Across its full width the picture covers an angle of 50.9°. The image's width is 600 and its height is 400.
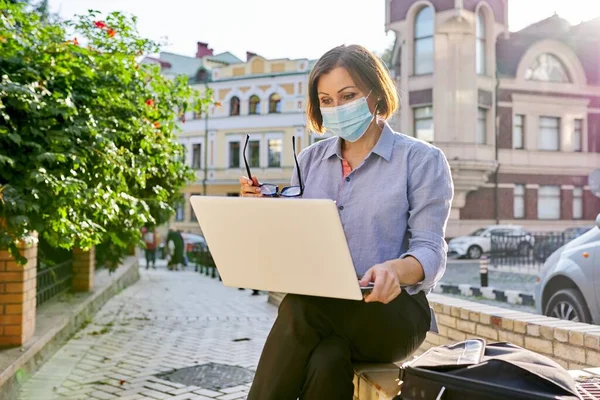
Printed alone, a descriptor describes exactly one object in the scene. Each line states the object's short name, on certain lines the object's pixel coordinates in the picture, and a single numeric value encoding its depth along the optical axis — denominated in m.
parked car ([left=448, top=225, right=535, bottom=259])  23.34
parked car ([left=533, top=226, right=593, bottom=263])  20.30
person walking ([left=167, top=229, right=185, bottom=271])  23.88
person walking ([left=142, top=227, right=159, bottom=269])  23.02
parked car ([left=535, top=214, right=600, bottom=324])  5.38
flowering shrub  4.07
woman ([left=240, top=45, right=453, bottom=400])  2.26
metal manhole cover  5.19
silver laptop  1.91
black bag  1.69
